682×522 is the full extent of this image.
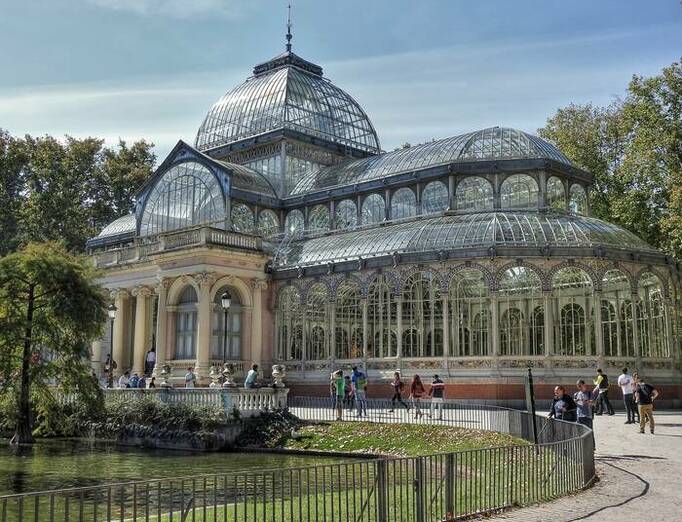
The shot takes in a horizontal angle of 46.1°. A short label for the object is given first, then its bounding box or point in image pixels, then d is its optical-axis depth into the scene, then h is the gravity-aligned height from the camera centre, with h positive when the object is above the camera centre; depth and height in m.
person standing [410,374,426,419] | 27.49 -1.07
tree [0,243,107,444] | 25.53 +1.13
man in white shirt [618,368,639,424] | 25.05 -1.13
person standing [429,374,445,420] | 26.69 -1.12
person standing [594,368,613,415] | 27.75 -1.28
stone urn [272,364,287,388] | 27.83 -0.64
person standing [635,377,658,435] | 22.29 -1.29
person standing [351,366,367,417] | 27.56 -0.98
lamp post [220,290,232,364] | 28.08 +2.04
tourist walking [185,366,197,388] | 32.56 -0.81
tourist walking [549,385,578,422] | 19.41 -1.18
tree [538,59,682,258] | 39.66 +10.59
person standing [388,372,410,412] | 28.02 -1.05
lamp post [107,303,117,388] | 34.00 -0.03
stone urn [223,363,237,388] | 27.06 -0.66
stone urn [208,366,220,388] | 27.66 -0.72
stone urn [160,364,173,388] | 28.83 -0.62
